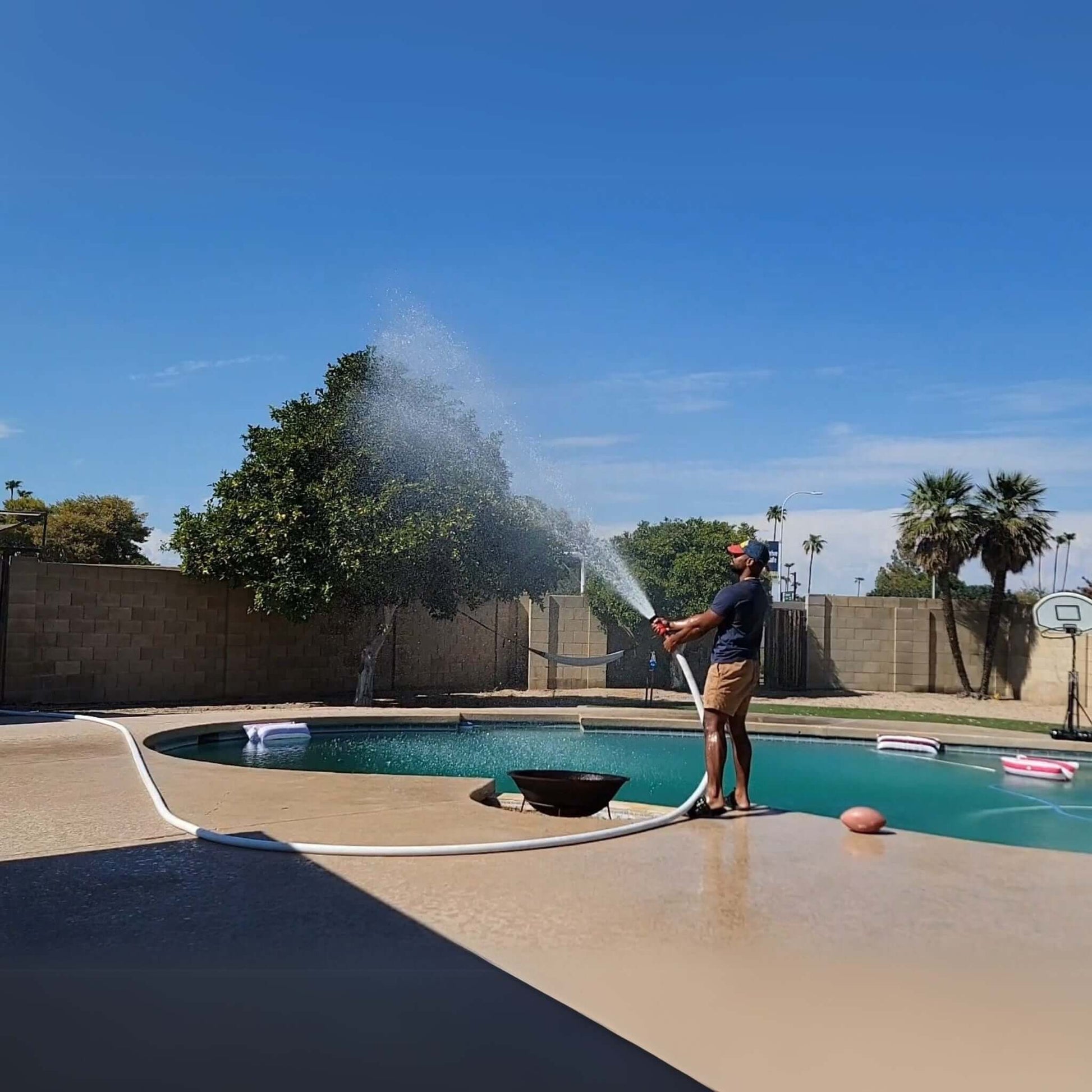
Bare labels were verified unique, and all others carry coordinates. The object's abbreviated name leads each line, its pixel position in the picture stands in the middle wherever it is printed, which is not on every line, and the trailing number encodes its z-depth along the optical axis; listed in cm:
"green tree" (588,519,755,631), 1838
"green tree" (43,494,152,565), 3697
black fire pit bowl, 621
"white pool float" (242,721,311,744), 1145
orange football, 547
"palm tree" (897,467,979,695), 2097
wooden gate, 2103
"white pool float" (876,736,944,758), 1248
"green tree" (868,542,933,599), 6216
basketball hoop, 1541
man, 570
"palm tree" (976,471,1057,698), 2062
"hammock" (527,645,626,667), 1227
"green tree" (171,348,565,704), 1405
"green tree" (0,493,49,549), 3347
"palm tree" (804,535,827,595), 8000
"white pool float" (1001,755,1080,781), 1084
